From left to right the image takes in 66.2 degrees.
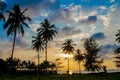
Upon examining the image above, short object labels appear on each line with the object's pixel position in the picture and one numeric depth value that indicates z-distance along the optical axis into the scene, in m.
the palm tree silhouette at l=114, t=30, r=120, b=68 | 35.97
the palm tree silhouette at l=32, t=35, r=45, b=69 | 35.95
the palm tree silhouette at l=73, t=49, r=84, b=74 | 47.28
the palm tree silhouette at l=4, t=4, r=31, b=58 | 21.54
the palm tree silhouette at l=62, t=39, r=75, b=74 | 40.69
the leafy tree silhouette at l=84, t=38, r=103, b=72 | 44.83
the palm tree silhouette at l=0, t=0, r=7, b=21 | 14.05
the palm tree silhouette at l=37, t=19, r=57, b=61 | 29.63
